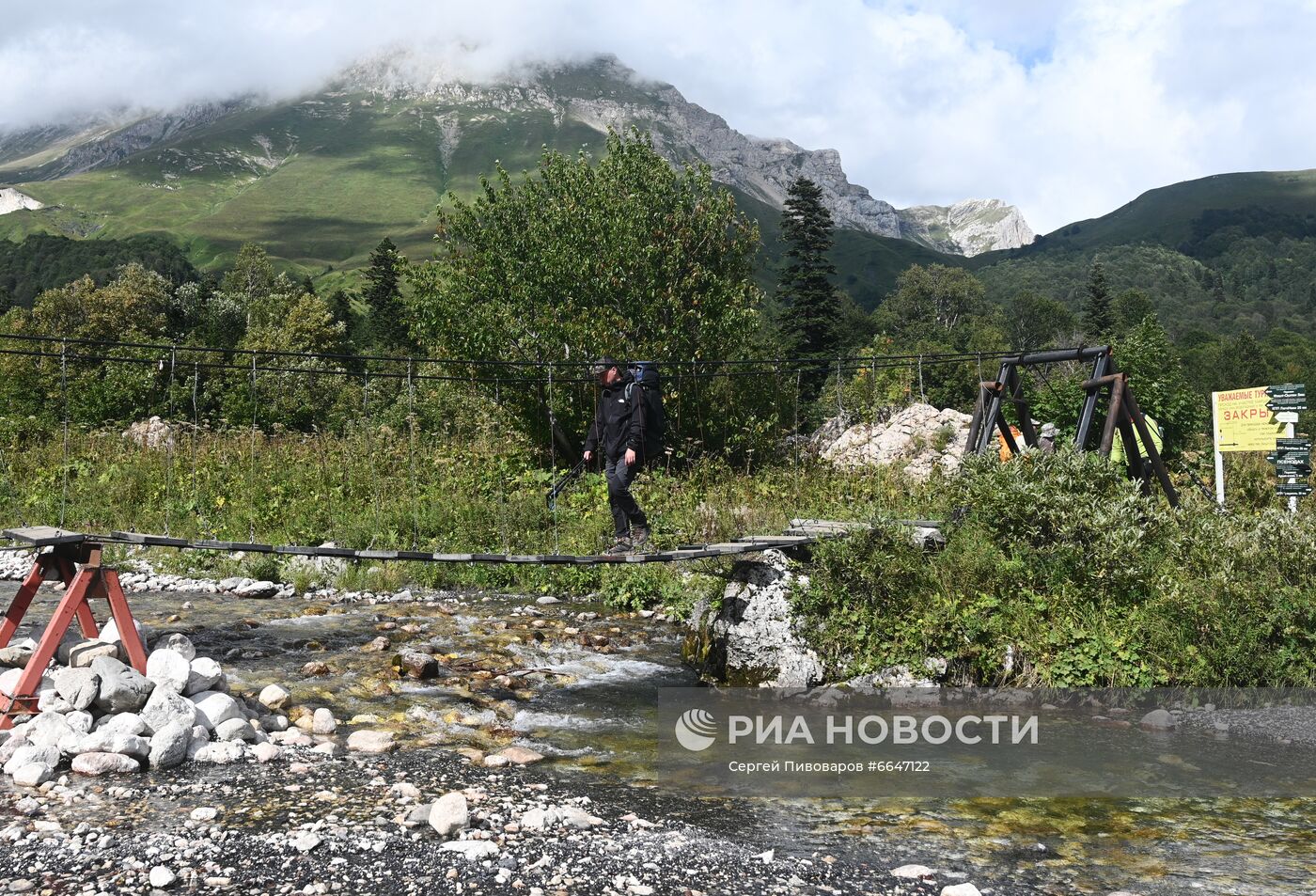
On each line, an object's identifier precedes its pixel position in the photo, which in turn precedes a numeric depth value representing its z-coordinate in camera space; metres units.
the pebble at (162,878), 4.93
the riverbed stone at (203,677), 7.68
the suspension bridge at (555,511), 7.84
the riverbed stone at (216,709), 7.37
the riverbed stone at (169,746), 6.72
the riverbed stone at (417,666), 9.59
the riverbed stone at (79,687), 7.11
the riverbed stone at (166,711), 7.02
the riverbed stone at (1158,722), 8.06
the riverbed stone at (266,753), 7.01
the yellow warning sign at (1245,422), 13.42
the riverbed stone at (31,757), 6.39
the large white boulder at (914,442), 16.19
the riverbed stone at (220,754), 6.93
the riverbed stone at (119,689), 7.11
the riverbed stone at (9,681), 7.37
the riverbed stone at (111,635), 8.17
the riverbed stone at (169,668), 7.56
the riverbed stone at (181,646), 8.19
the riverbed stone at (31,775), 6.23
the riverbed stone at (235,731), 7.24
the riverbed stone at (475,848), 5.45
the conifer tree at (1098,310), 72.12
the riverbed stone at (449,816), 5.73
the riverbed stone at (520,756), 7.31
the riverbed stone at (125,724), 6.80
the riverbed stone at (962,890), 5.01
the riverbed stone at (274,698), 8.21
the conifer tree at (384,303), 68.19
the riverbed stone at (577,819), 5.98
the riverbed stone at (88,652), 7.77
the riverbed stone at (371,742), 7.41
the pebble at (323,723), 7.79
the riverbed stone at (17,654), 7.84
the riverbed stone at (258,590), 14.19
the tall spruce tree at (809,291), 52.00
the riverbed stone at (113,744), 6.68
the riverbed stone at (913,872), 5.30
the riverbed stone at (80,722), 6.88
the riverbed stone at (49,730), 6.65
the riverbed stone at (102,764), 6.52
